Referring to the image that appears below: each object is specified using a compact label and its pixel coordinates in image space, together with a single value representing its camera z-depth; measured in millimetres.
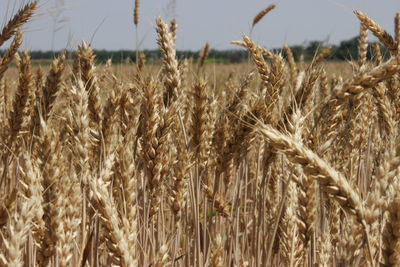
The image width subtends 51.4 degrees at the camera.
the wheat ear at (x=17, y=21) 2119
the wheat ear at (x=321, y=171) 1065
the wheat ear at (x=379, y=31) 2236
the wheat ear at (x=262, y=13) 4816
